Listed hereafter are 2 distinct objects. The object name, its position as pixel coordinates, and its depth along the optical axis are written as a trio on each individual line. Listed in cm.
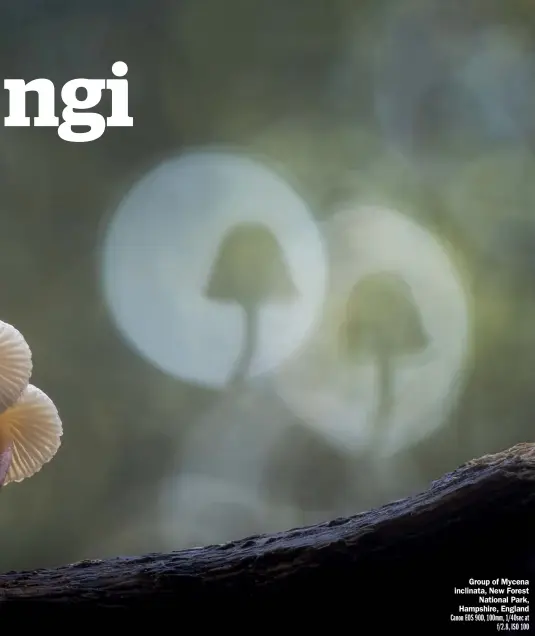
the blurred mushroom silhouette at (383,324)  173
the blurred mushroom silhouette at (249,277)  173
